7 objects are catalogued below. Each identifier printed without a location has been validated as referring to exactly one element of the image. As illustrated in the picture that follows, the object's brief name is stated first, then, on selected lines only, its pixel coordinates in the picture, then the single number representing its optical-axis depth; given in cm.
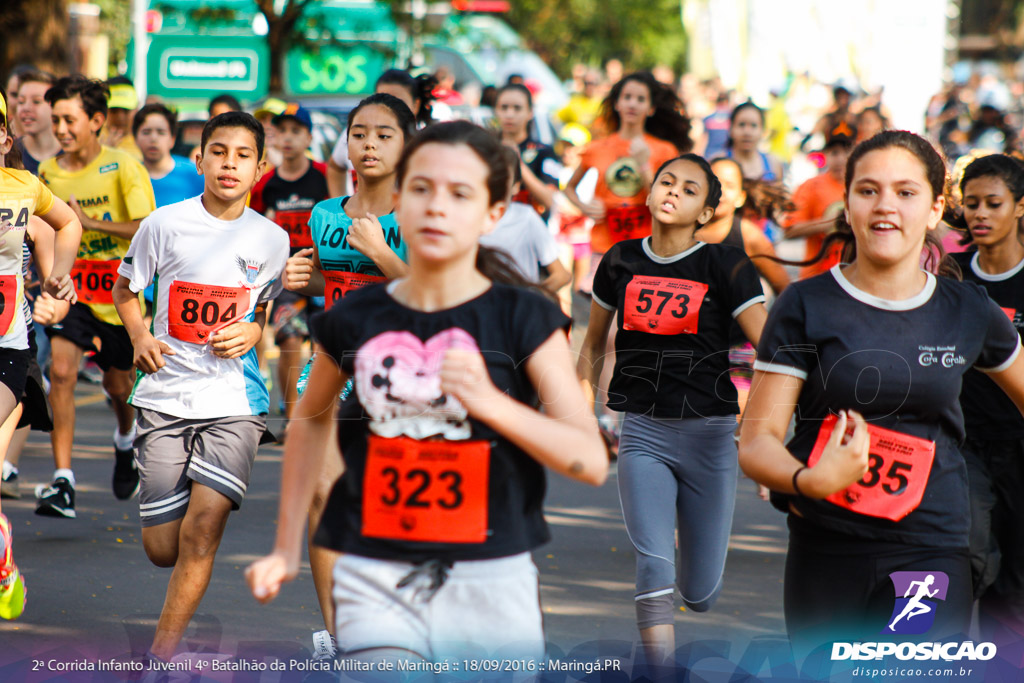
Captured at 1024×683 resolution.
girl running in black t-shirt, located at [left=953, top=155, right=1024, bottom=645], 912
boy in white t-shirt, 917
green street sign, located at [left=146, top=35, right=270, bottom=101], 3084
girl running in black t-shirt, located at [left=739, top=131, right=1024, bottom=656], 643
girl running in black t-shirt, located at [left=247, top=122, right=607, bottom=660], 572
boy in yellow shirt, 1396
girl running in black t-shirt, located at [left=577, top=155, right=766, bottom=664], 959
